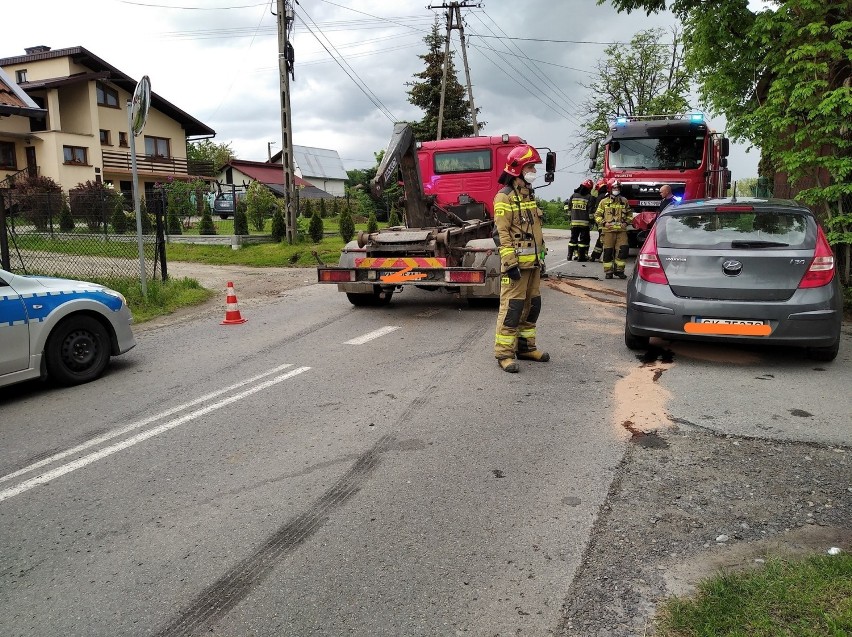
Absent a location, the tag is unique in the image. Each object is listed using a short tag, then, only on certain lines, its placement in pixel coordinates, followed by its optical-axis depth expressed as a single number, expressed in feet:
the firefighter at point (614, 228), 42.32
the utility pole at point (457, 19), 106.93
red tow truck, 30.14
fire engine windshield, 51.34
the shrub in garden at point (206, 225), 78.07
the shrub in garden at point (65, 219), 45.06
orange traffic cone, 31.58
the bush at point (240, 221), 71.05
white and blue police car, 19.48
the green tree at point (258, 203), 90.17
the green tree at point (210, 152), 204.95
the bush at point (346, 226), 71.70
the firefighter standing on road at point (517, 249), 21.21
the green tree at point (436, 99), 145.28
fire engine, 51.03
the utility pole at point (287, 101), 60.80
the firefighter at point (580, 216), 51.49
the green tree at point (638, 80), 131.95
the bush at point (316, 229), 69.10
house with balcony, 109.19
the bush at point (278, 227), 69.87
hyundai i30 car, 20.15
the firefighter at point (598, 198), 51.06
